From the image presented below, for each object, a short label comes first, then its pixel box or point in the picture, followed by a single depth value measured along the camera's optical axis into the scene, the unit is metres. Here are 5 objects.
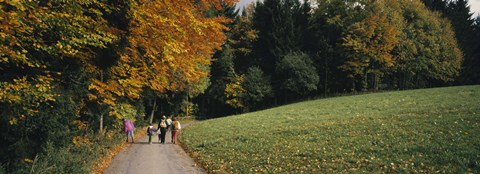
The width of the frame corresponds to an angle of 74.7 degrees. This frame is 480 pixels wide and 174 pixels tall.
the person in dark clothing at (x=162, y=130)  22.89
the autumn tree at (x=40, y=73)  8.73
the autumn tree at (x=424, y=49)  51.25
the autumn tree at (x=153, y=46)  14.39
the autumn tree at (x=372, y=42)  48.19
